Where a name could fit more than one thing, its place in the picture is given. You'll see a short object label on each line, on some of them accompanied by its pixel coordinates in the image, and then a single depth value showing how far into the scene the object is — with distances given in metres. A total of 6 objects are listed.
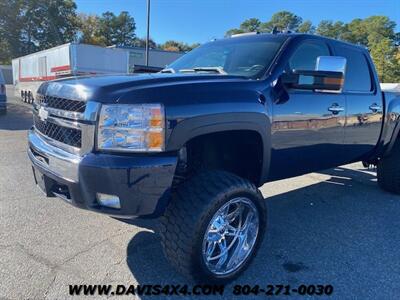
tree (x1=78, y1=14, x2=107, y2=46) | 63.94
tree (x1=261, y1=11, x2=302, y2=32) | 78.28
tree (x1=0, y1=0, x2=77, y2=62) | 62.72
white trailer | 16.73
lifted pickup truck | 2.49
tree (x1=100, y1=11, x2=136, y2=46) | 78.31
